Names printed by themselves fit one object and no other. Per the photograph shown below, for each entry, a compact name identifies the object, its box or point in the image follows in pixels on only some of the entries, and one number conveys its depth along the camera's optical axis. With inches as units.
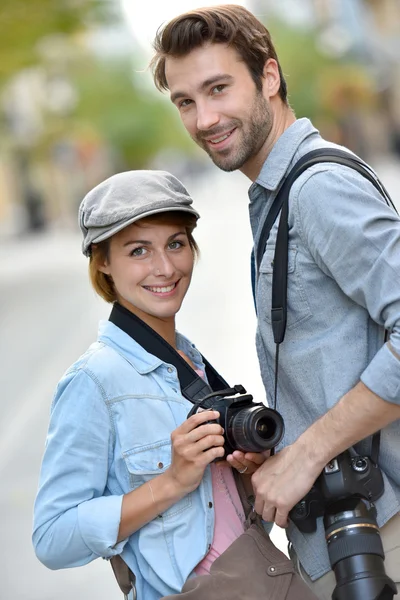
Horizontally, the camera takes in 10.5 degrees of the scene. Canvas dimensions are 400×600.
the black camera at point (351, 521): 202.3
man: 200.8
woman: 214.1
